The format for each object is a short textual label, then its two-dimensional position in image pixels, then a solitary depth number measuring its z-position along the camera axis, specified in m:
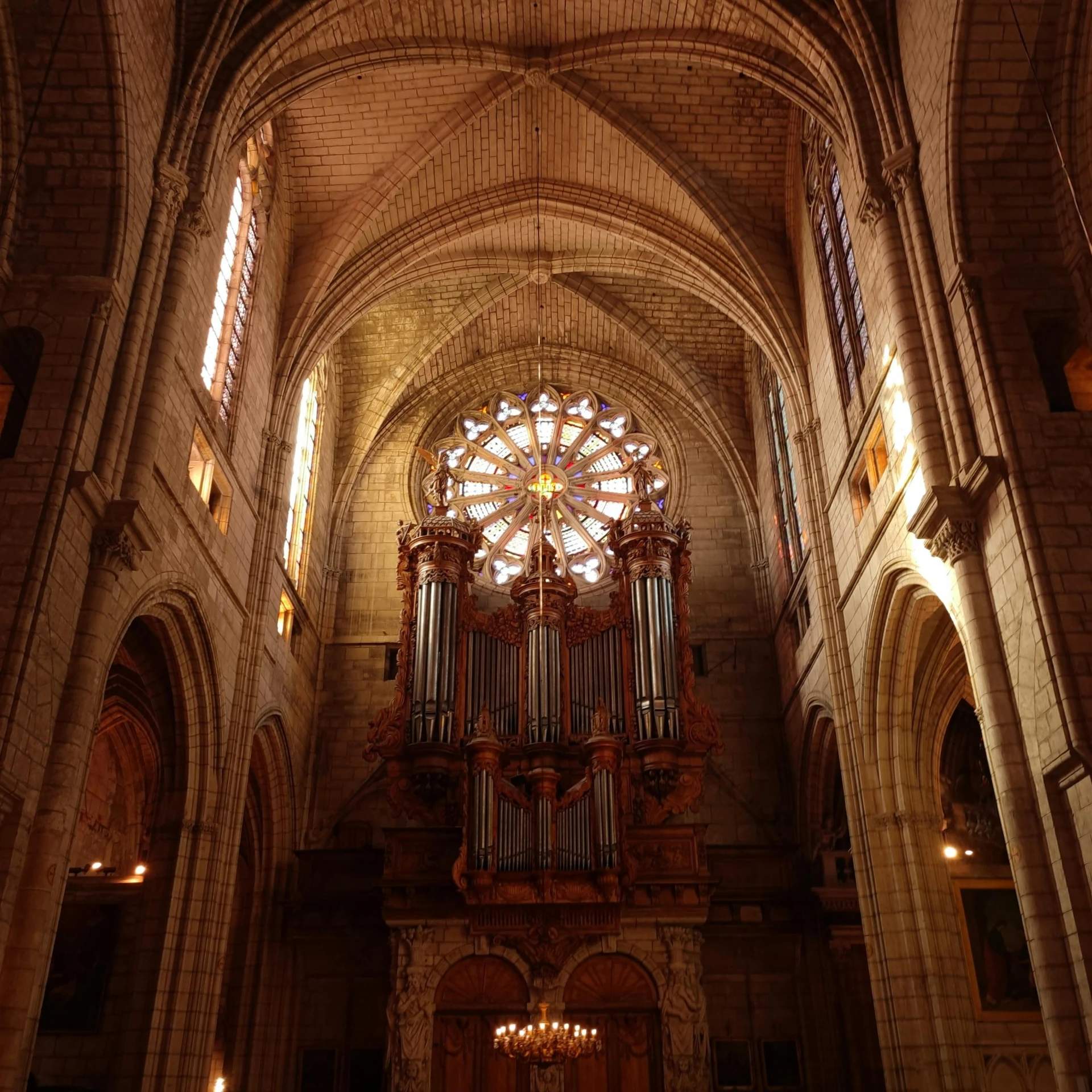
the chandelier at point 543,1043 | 11.87
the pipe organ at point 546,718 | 14.24
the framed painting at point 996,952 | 13.80
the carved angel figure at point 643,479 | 18.92
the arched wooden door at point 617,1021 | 14.20
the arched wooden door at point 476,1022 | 14.28
